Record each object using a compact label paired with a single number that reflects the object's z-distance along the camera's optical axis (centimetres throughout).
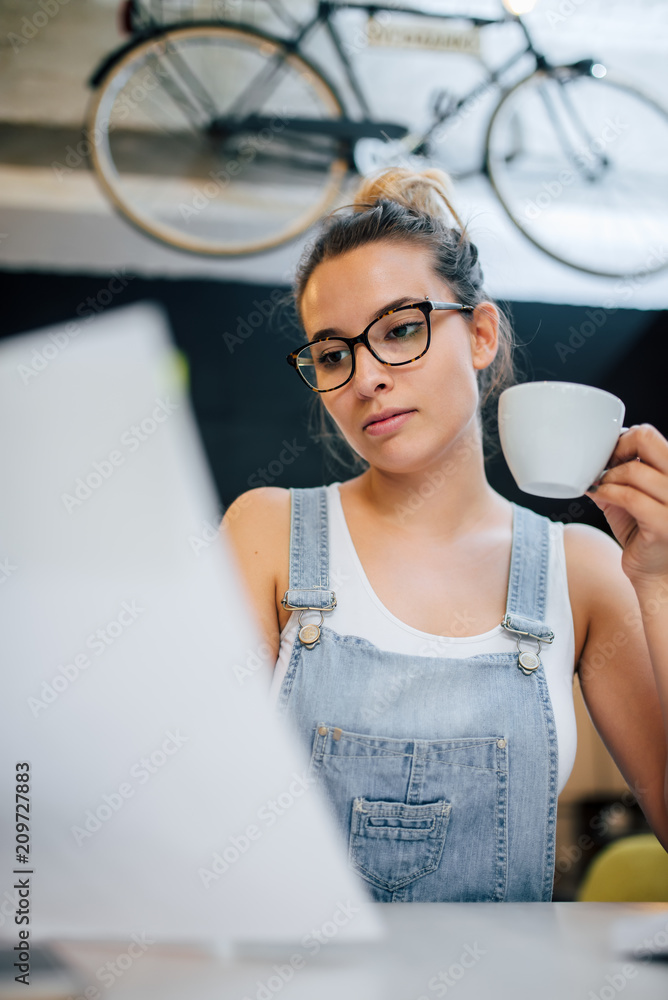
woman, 100
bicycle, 254
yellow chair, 150
